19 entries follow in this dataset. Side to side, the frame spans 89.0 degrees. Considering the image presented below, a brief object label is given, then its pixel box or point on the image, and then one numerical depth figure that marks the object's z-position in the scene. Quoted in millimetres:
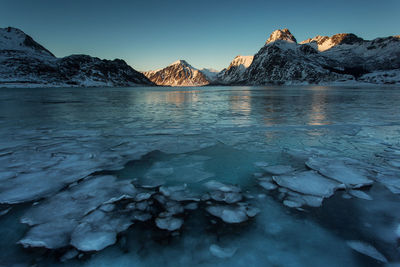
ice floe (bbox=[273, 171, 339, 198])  3082
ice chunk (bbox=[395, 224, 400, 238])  2195
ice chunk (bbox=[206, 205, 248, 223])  2478
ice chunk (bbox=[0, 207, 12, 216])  2561
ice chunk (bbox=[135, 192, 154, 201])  2918
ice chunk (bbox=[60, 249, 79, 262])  1886
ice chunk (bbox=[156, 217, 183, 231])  2340
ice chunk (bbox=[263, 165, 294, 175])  3770
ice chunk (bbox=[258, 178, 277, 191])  3240
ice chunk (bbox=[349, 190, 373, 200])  2921
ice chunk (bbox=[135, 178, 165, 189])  3294
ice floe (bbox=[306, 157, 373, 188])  3359
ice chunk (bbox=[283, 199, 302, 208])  2746
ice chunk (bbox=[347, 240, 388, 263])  1903
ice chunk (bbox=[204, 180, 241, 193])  3162
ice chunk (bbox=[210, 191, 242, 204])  2869
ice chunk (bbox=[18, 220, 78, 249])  2043
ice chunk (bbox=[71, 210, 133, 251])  2054
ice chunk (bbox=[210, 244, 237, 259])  1936
